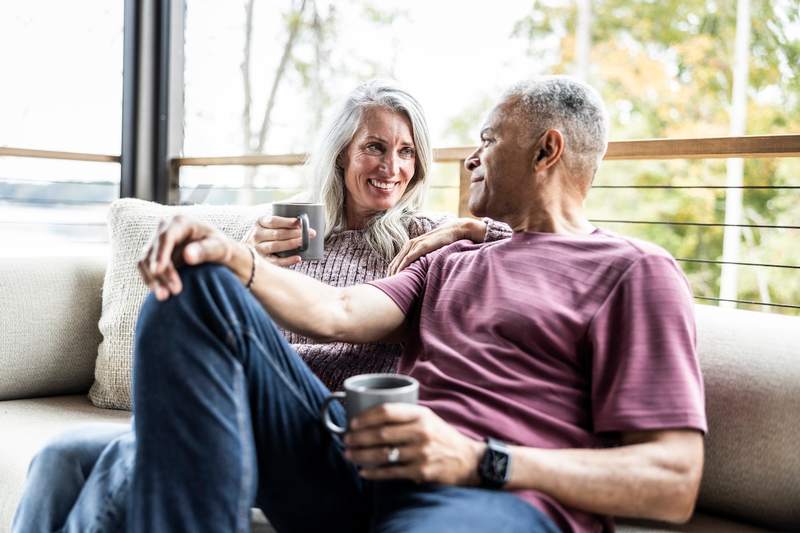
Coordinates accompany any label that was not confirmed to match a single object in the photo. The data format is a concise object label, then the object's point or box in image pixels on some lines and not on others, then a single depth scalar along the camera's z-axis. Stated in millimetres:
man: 1021
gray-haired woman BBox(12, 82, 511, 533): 1313
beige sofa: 1299
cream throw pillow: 1909
